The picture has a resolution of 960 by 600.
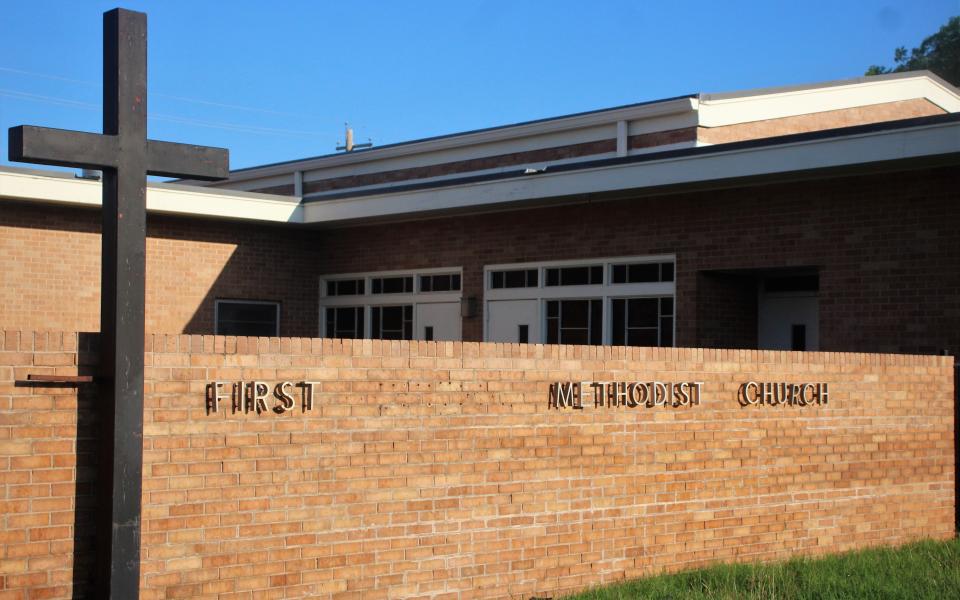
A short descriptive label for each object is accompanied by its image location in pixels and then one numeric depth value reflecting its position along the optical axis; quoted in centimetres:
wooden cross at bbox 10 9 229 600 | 680
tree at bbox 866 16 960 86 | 6475
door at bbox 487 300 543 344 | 1931
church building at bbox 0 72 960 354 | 1513
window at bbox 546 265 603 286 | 1859
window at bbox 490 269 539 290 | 1948
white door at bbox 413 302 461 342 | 2058
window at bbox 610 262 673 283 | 1769
